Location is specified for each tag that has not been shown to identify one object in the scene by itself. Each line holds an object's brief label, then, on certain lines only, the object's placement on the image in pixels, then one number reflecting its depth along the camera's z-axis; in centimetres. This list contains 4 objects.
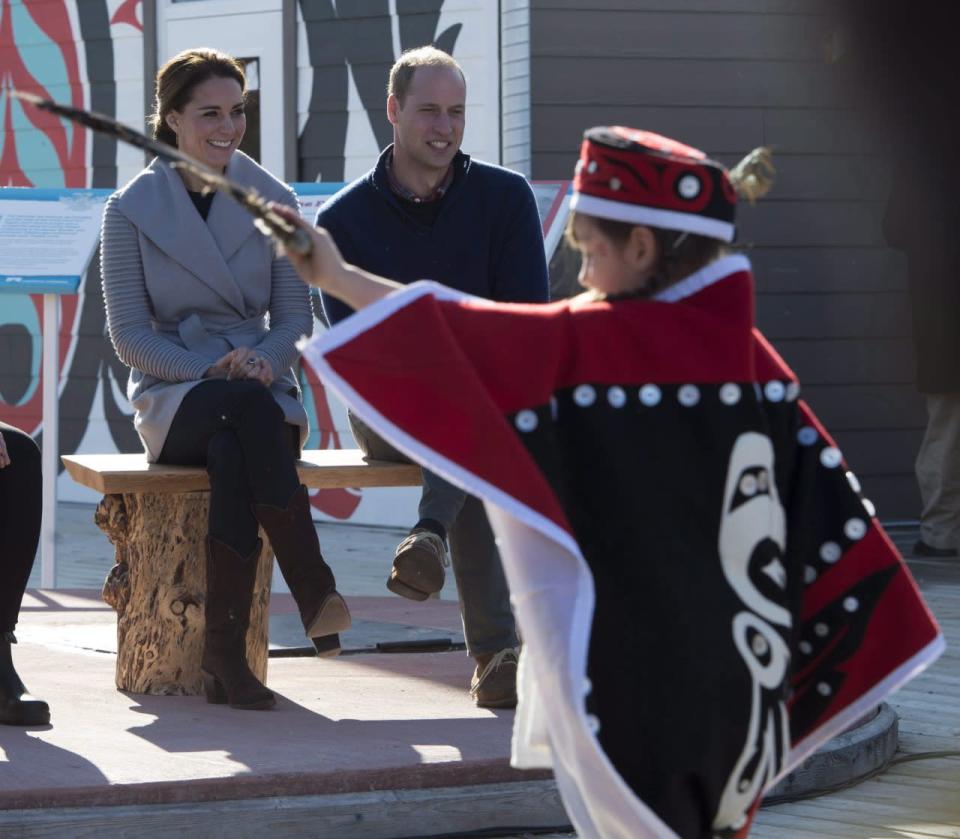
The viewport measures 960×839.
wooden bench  875
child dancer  434
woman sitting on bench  827
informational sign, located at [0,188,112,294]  1326
